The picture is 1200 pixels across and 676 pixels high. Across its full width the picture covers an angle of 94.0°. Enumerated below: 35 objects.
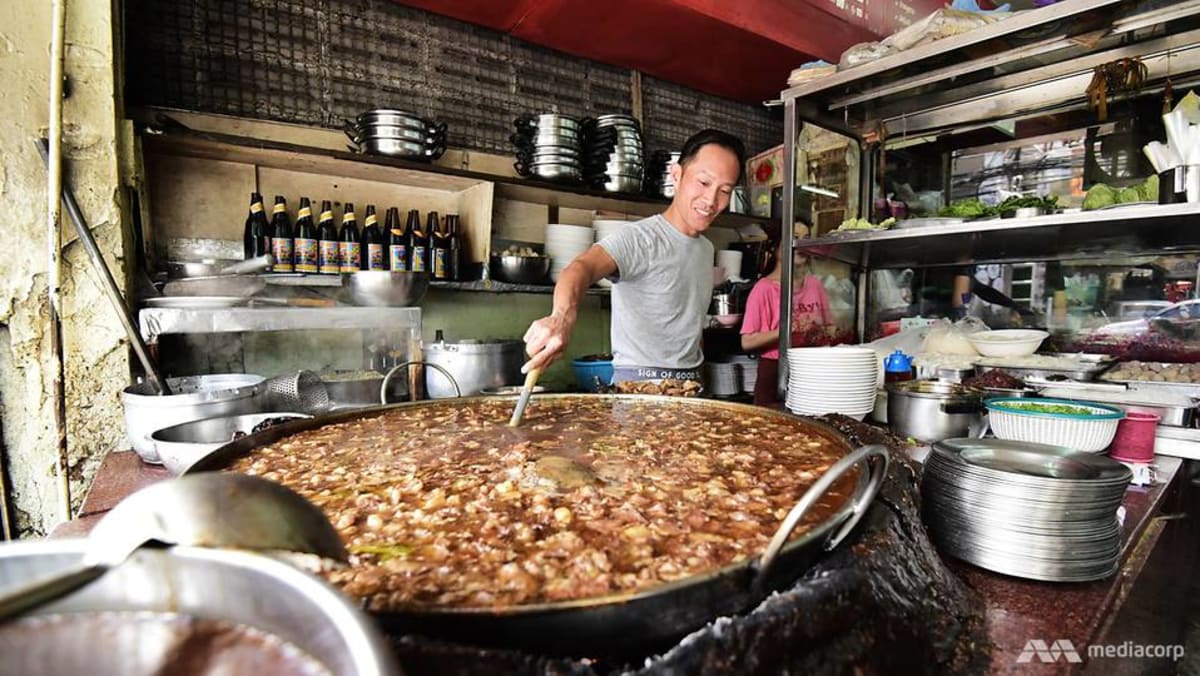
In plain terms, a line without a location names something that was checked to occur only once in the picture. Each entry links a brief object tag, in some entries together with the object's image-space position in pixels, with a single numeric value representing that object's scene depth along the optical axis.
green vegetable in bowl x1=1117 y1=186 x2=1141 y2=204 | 2.51
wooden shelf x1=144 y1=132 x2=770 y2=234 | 2.99
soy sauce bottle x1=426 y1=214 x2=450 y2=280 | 3.72
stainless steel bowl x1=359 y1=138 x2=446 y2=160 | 3.26
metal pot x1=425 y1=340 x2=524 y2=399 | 3.35
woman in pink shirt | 3.30
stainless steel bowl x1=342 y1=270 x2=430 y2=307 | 2.99
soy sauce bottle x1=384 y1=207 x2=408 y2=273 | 3.55
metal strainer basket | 2.27
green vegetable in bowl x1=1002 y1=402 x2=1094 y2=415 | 1.97
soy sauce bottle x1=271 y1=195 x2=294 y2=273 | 3.22
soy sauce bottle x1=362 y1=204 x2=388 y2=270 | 3.54
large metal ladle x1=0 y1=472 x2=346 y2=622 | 0.48
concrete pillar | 2.38
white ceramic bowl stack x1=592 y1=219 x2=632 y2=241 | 4.39
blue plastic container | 3.86
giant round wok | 0.66
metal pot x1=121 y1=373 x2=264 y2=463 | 1.91
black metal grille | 3.15
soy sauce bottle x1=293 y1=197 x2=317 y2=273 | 3.26
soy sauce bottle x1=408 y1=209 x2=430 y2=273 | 3.64
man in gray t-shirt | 2.87
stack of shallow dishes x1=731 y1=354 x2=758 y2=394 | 4.40
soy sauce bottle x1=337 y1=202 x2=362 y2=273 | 3.40
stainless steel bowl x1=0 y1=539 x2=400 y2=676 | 0.44
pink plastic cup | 1.95
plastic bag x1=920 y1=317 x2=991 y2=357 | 3.23
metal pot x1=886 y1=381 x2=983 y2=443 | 2.19
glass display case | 2.65
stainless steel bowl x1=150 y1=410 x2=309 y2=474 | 1.62
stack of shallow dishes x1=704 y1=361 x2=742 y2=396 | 4.32
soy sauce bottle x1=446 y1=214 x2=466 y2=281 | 3.81
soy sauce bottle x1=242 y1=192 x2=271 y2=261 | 3.33
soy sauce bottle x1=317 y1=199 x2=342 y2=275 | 3.36
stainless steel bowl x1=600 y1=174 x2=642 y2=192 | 4.15
